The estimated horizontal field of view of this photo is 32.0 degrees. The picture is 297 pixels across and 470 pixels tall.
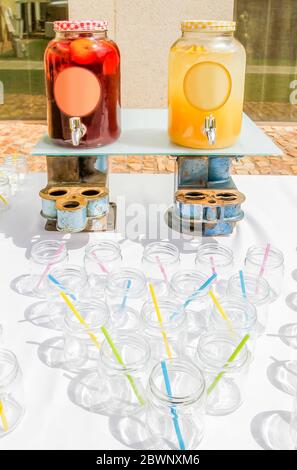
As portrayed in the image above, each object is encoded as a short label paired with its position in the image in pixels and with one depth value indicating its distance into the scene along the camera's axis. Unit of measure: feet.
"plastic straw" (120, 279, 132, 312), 3.01
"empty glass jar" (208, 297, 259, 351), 2.66
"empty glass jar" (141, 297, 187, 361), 2.64
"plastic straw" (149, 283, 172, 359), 2.59
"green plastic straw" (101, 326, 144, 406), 2.35
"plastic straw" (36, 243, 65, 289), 3.32
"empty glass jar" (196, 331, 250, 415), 2.35
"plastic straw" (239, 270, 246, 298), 3.04
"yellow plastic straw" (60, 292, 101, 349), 2.68
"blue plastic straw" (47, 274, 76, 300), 3.08
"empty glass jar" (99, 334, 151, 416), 2.33
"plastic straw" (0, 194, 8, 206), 4.62
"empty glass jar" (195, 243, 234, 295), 3.42
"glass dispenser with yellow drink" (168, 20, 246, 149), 3.54
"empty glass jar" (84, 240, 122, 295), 3.39
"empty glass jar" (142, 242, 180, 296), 3.40
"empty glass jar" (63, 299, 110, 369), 2.64
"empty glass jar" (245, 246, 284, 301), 3.34
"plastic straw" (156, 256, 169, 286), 3.43
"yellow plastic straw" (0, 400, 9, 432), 2.21
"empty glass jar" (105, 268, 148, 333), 2.95
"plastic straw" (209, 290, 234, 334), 2.66
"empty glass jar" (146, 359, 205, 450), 2.12
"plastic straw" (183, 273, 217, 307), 3.03
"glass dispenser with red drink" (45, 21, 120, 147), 3.54
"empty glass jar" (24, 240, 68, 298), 3.27
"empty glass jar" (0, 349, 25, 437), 2.23
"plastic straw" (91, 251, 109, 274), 3.52
